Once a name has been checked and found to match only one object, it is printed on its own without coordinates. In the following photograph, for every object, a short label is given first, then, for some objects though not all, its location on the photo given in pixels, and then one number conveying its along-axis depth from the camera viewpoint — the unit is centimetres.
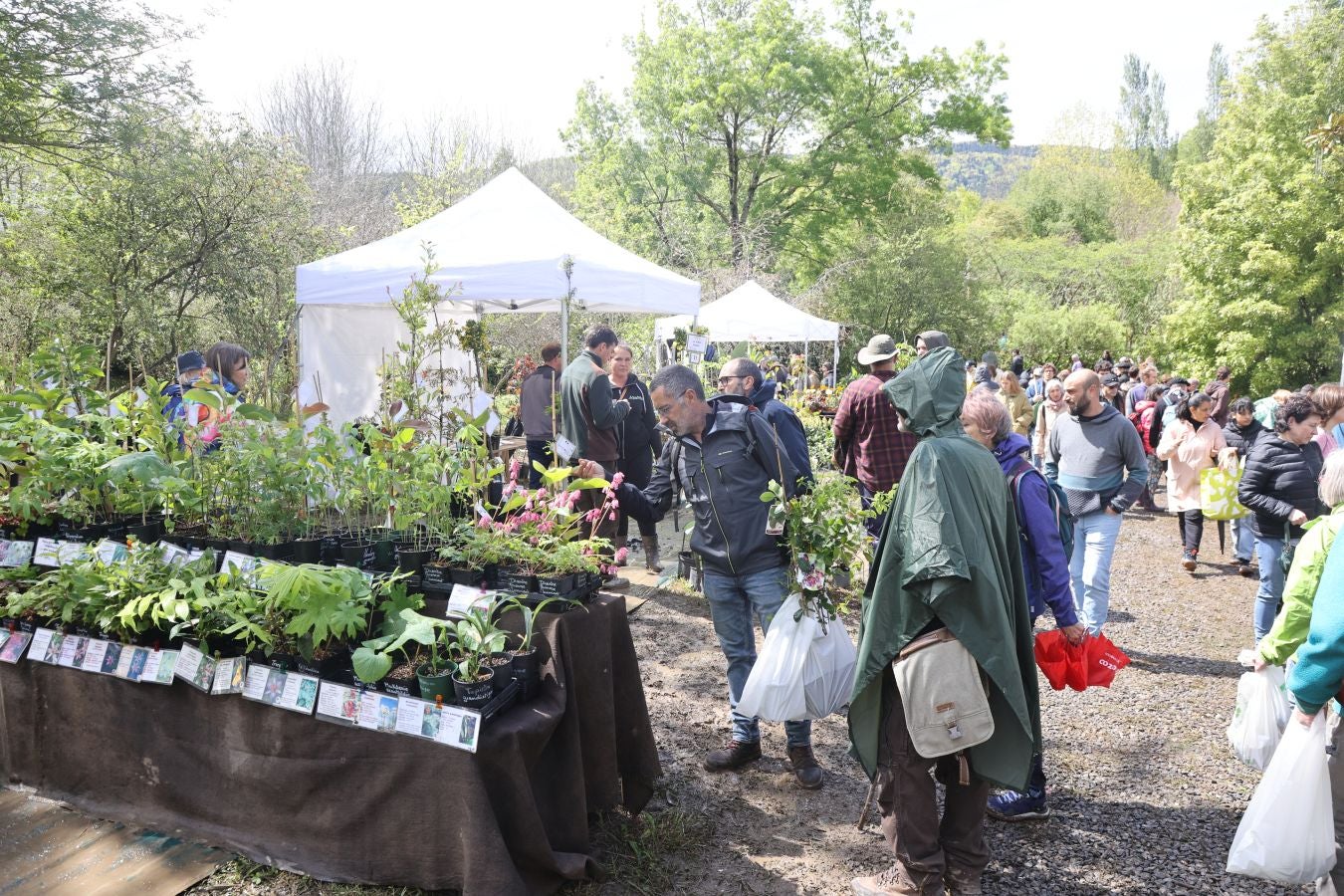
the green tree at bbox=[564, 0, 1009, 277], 2492
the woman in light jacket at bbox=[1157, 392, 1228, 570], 690
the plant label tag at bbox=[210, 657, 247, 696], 256
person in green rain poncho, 228
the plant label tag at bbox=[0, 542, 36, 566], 328
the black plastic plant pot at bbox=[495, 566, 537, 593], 275
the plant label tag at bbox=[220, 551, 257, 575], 276
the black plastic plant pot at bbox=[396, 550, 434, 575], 288
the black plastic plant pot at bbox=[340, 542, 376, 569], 294
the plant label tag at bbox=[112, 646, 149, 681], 273
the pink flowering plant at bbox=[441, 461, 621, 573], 281
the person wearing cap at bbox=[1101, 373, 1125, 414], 1064
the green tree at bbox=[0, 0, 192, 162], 835
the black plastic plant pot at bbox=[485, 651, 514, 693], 245
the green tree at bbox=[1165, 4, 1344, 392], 1925
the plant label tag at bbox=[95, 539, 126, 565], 304
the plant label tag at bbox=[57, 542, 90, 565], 311
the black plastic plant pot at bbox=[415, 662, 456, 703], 238
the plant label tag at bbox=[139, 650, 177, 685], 268
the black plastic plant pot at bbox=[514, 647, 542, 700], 257
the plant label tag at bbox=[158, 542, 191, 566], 297
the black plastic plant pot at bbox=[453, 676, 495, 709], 235
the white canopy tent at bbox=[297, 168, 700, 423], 617
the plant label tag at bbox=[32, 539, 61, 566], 319
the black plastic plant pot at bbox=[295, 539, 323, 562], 293
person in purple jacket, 285
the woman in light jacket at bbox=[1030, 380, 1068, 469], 841
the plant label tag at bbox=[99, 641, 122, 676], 279
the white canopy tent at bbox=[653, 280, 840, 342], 1263
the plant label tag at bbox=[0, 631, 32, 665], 295
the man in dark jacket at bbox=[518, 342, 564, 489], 656
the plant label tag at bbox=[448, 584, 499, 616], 265
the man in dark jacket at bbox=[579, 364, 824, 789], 330
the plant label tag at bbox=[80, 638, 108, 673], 281
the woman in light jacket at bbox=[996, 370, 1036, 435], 850
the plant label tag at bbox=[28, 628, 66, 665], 290
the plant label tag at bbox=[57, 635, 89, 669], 286
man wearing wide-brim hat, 485
